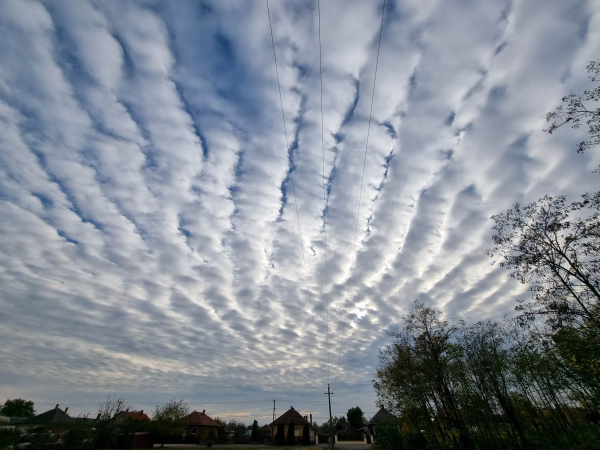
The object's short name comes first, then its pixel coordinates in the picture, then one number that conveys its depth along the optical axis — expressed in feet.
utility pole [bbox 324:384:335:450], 127.46
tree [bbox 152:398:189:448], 138.82
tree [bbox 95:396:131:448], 98.68
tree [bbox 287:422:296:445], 182.47
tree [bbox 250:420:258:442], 217.03
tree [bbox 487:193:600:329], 45.73
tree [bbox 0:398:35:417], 279.28
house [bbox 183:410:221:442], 192.24
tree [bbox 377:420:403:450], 98.02
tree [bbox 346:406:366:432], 260.83
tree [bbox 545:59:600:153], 34.22
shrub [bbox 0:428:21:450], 60.80
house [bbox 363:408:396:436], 212.72
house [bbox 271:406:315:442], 185.47
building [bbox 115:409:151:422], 225.13
